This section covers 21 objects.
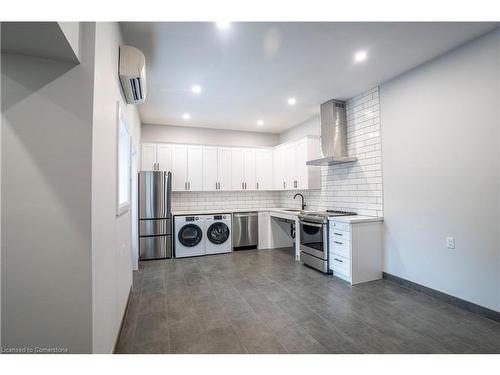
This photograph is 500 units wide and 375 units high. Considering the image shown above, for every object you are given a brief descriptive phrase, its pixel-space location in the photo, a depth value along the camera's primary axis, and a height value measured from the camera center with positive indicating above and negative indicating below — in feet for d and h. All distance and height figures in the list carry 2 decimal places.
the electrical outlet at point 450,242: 8.73 -1.95
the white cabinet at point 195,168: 17.49 +1.69
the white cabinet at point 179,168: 17.08 +1.67
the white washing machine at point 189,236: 15.42 -2.86
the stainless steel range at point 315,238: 12.14 -2.54
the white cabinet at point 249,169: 19.02 +1.72
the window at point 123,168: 6.91 +0.89
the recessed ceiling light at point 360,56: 8.84 +4.98
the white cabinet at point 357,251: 10.77 -2.82
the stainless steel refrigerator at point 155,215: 14.69 -1.46
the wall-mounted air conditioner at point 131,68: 6.98 +3.62
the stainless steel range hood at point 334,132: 13.29 +3.24
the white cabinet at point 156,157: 16.42 +2.41
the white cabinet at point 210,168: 17.89 +1.71
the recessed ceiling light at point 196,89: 11.54 +4.98
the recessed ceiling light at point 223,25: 7.14 +4.96
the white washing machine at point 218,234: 16.11 -2.89
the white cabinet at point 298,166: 15.62 +1.74
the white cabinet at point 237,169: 18.65 +1.68
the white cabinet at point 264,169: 19.36 +1.73
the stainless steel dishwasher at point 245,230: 17.10 -2.82
